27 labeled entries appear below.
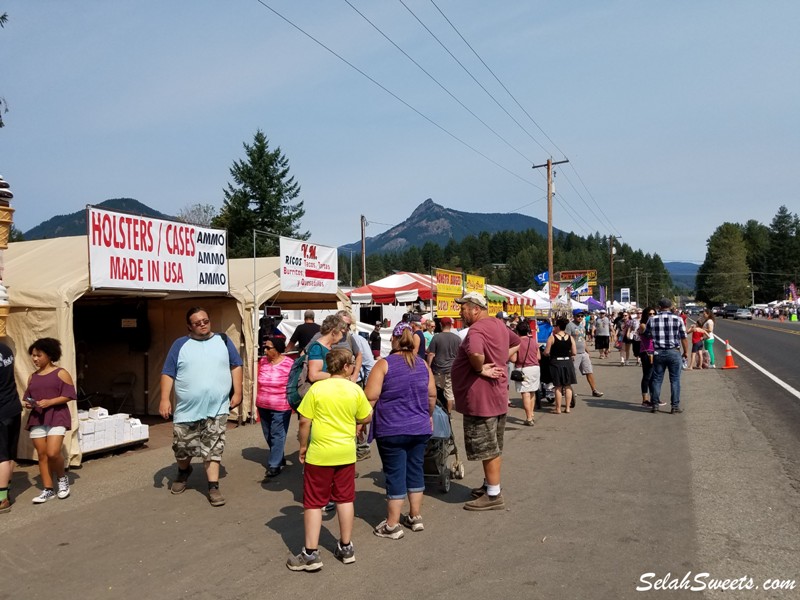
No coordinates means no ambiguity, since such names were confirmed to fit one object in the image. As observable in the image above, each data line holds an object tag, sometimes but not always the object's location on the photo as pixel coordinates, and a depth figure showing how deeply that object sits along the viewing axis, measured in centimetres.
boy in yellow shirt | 438
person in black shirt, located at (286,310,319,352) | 1012
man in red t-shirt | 551
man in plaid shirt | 1062
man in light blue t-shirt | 625
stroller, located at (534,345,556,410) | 1188
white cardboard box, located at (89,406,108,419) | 815
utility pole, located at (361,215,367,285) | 3767
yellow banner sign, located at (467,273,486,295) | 1888
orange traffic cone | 1806
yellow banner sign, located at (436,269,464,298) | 1621
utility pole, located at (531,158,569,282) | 3017
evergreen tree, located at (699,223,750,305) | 12012
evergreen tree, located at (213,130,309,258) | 4822
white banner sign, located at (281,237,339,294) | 1123
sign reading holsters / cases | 802
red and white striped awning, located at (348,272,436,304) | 2144
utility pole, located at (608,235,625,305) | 5943
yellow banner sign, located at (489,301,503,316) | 2014
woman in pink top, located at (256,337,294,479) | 705
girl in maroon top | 616
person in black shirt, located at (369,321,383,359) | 1651
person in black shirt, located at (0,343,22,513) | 584
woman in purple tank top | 495
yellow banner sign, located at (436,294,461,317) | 1602
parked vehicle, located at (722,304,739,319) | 7931
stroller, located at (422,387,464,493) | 622
